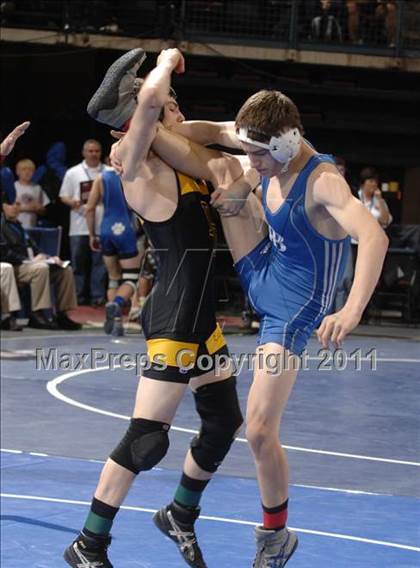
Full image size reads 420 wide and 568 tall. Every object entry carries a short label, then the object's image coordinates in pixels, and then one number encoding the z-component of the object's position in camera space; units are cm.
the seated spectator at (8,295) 1345
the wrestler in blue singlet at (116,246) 1341
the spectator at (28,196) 1521
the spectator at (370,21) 1633
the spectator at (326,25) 1709
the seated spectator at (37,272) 1381
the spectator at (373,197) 1392
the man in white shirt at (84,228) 1524
